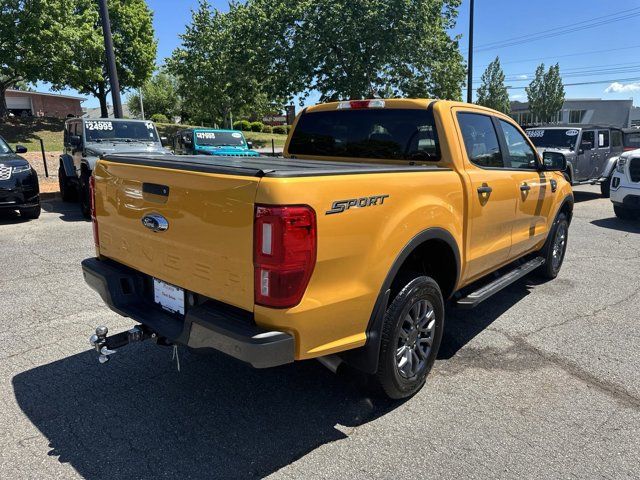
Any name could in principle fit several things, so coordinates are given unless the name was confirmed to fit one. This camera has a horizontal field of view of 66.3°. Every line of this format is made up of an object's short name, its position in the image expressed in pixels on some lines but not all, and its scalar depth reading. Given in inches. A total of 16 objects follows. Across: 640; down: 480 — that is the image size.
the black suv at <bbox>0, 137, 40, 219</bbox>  330.2
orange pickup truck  92.3
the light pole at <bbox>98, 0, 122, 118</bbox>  444.1
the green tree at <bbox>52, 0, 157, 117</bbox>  923.4
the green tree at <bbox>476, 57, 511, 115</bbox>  1877.5
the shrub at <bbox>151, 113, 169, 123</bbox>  2112.5
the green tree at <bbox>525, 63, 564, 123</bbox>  2038.6
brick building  2130.3
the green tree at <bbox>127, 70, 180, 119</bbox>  2383.2
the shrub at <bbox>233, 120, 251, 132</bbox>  1944.3
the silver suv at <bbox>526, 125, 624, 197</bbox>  497.3
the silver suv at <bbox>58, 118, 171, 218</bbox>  378.0
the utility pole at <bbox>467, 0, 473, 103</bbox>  720.3
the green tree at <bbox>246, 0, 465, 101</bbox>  773.3
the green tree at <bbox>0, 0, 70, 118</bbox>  819.4
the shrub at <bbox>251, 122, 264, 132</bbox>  1991.9
